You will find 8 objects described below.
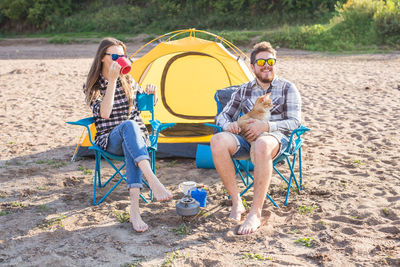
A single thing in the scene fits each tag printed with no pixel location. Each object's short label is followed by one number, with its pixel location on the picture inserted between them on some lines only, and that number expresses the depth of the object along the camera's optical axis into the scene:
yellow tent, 5.48
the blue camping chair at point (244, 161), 3.40
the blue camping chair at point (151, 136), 3.45
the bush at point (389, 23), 15.02
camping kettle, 3.10
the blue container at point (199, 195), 3.40
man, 3.09
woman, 3.13
